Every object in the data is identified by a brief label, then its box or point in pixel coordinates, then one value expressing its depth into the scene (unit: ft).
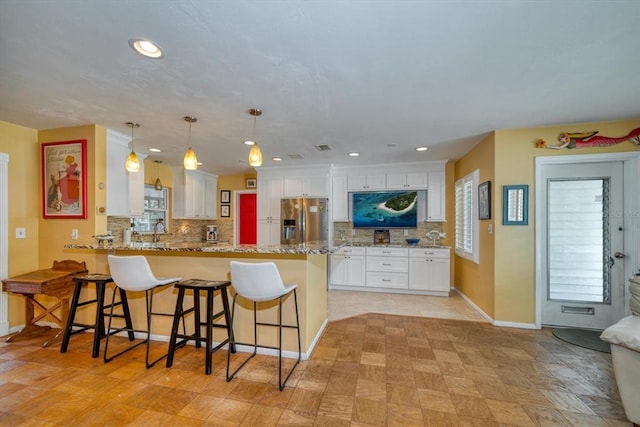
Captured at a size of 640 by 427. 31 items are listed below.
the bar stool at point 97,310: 8.63
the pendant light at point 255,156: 8.48
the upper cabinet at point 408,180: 16.57
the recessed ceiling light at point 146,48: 5.55
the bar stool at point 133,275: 7.93
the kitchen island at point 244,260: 8.55
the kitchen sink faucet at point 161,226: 17.05
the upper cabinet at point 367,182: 17.16
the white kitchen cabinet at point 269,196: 18.10
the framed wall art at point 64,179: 10.56
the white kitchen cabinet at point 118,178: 11.10
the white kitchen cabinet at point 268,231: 18.19
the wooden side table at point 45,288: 9.36
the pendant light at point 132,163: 9.77
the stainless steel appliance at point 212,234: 20.99
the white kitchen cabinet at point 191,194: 18.40
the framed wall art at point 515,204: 10.73
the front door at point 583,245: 10.21
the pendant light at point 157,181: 16.22
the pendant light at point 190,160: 9.12
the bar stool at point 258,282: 6.97
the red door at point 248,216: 21.12
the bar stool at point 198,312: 7.59
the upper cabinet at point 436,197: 16.35
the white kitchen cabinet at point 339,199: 17.83
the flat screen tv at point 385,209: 17.15
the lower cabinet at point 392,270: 15.48
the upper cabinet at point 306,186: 17.33
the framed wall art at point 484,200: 11.60
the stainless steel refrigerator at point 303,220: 17.18
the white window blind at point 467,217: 13.26
